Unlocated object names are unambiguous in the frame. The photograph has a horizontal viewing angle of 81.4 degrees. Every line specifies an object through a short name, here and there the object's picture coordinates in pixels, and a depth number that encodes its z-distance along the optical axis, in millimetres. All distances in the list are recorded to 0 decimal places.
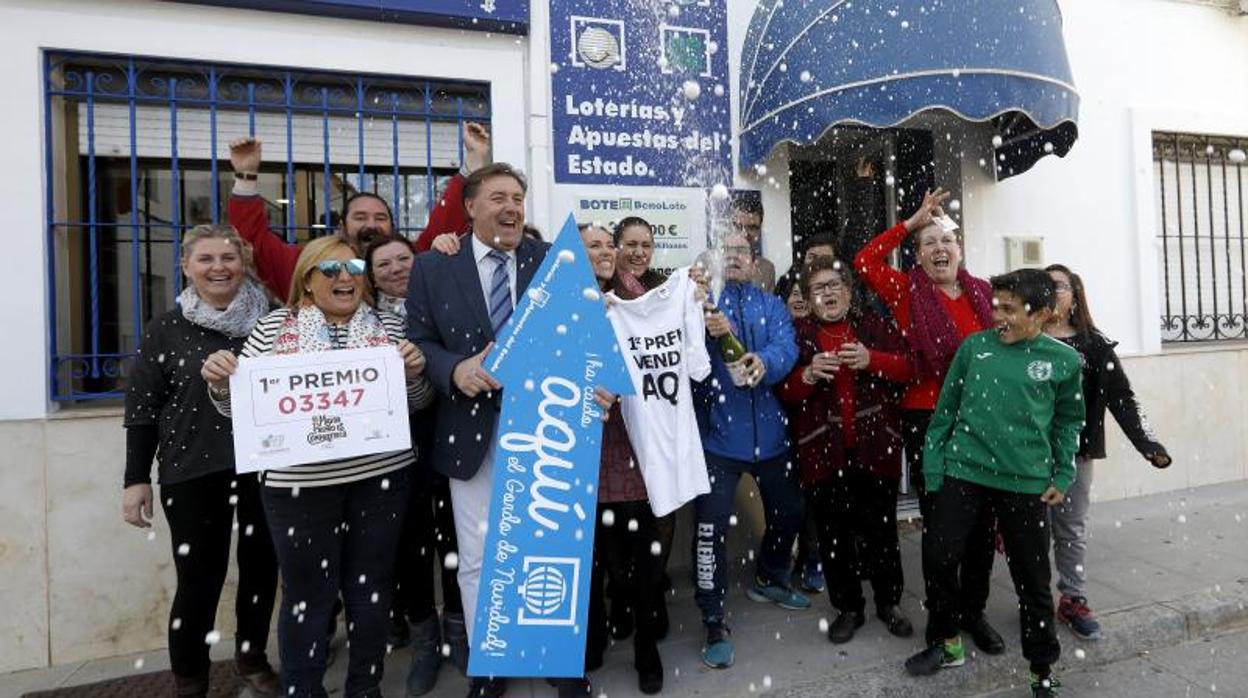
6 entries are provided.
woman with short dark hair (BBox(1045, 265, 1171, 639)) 3598
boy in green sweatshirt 3043
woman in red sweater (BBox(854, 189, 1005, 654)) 3477
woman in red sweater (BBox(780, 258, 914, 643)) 3533
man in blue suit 2945
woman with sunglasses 2746
